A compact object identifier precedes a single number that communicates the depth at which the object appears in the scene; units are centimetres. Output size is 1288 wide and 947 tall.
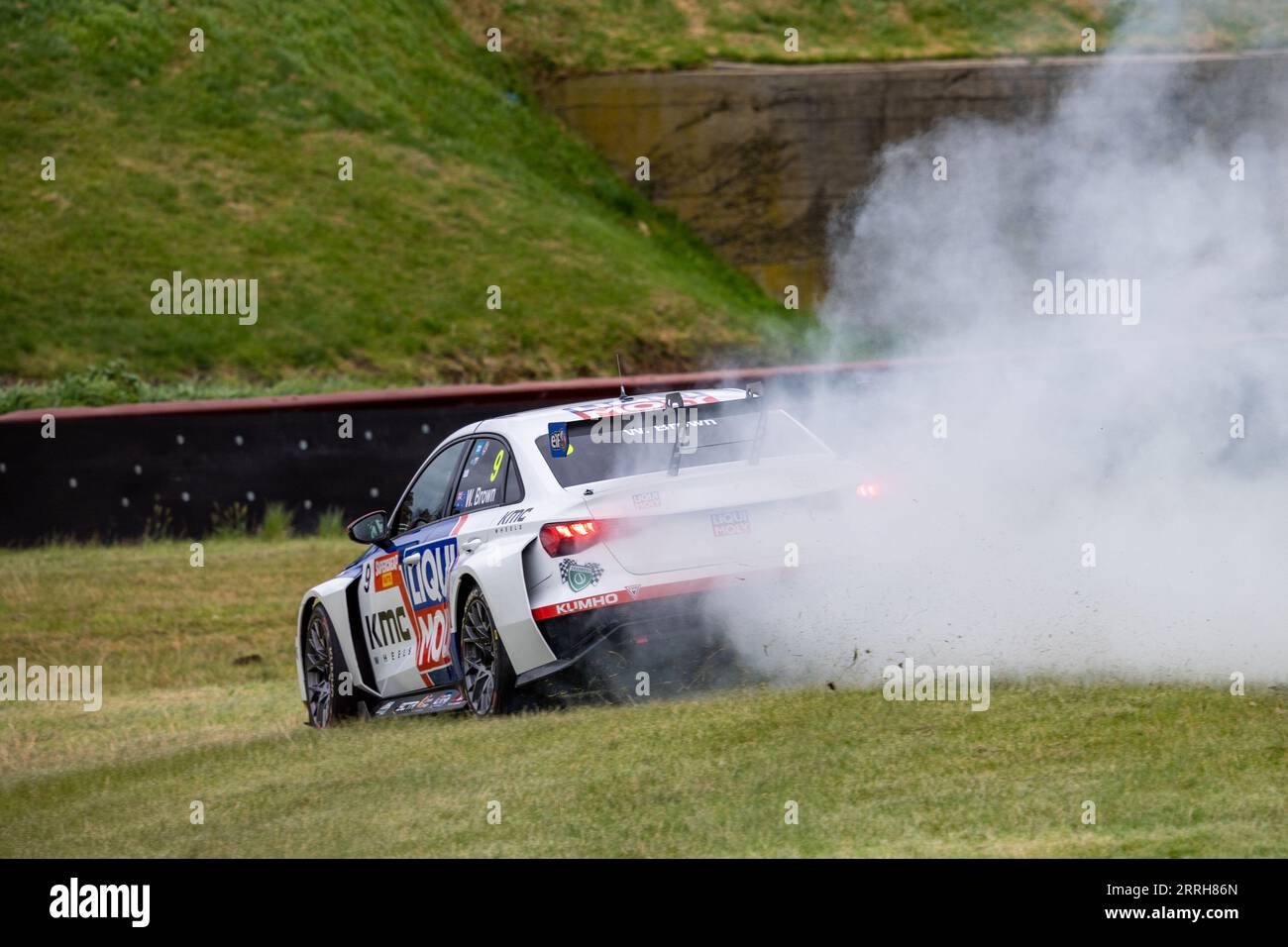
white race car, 1775
